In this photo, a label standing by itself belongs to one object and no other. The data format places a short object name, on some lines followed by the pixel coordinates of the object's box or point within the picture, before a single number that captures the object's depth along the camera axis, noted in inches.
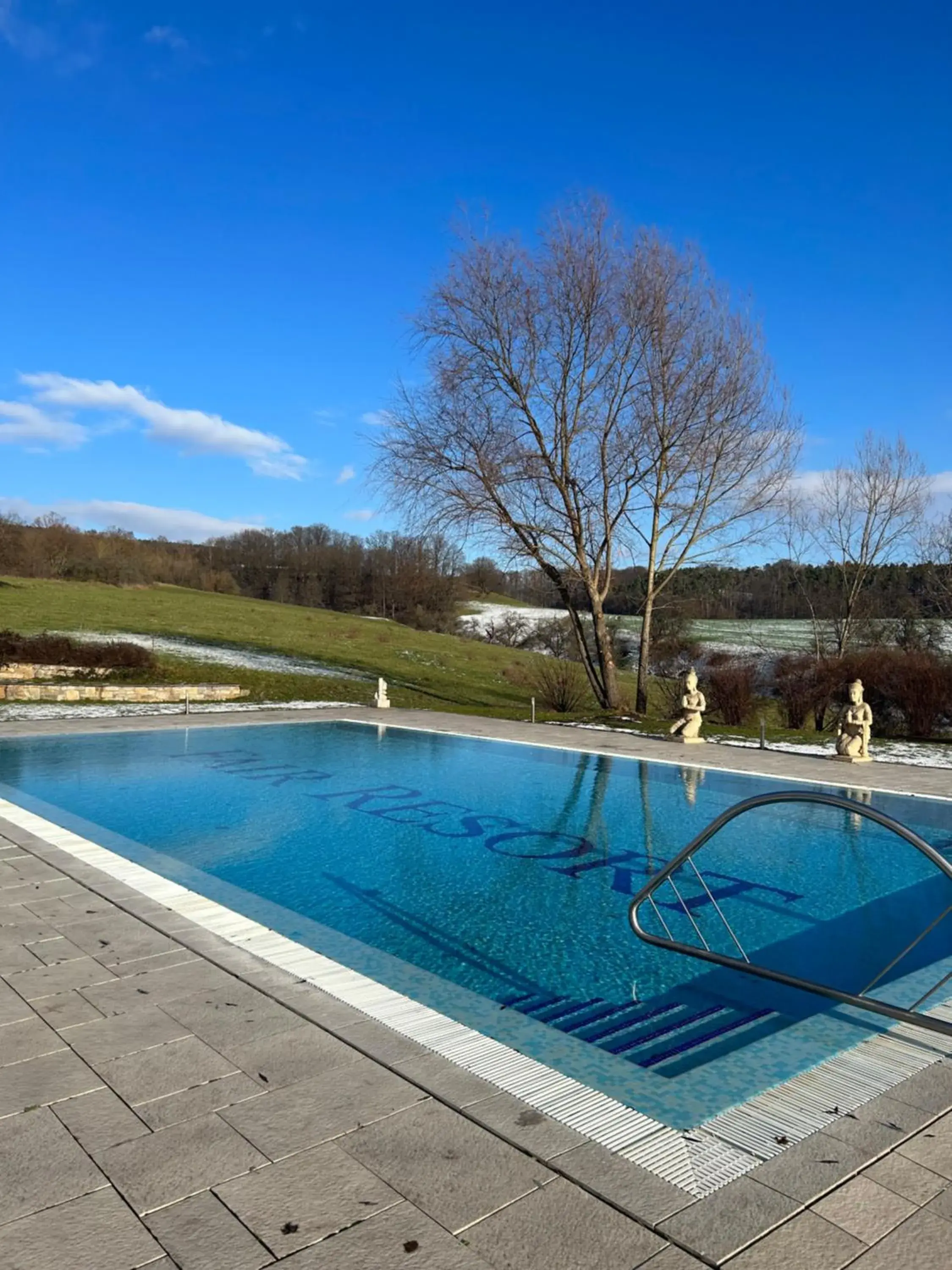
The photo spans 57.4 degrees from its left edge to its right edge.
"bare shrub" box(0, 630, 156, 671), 710.5
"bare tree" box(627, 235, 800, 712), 598.2
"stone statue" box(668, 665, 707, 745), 500.7
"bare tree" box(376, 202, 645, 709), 601.3
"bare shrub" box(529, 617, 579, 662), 1245.1
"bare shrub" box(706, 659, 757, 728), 673.6
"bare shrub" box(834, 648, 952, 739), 593.6
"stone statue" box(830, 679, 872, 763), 443.2
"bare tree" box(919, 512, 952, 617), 844.2
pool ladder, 126.6
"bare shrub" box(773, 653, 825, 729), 658.8
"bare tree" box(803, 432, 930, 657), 824.9
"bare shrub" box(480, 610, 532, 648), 1593.3
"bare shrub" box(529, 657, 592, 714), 733.3
